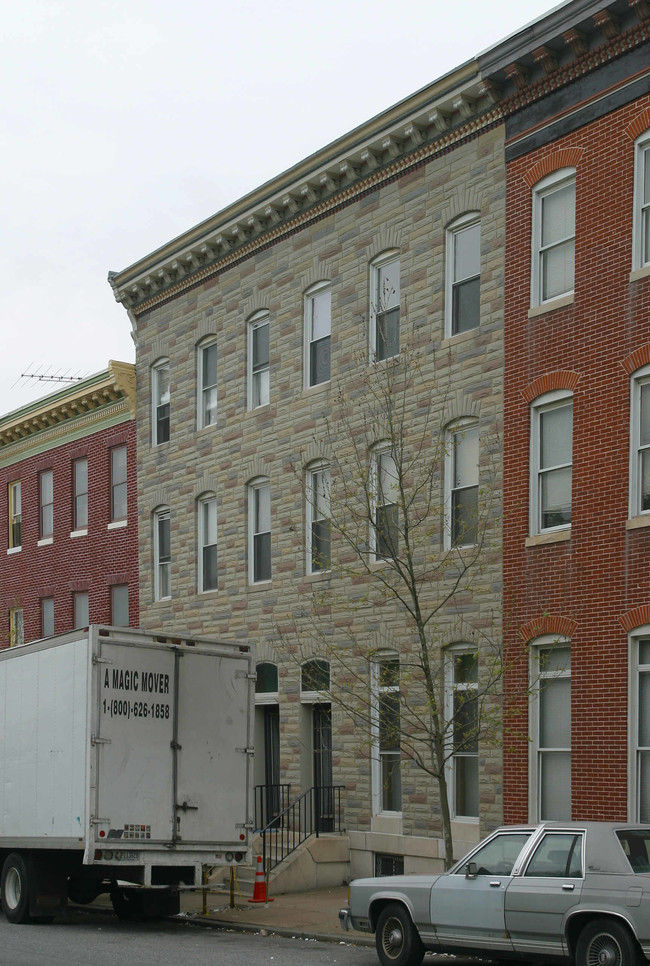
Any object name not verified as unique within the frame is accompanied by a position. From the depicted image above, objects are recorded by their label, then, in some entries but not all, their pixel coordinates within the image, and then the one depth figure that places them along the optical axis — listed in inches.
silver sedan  461.4
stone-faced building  829.8
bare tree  800.9
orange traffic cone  795.6
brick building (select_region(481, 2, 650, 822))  717.9
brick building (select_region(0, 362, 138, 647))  1241.4
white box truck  660.7
